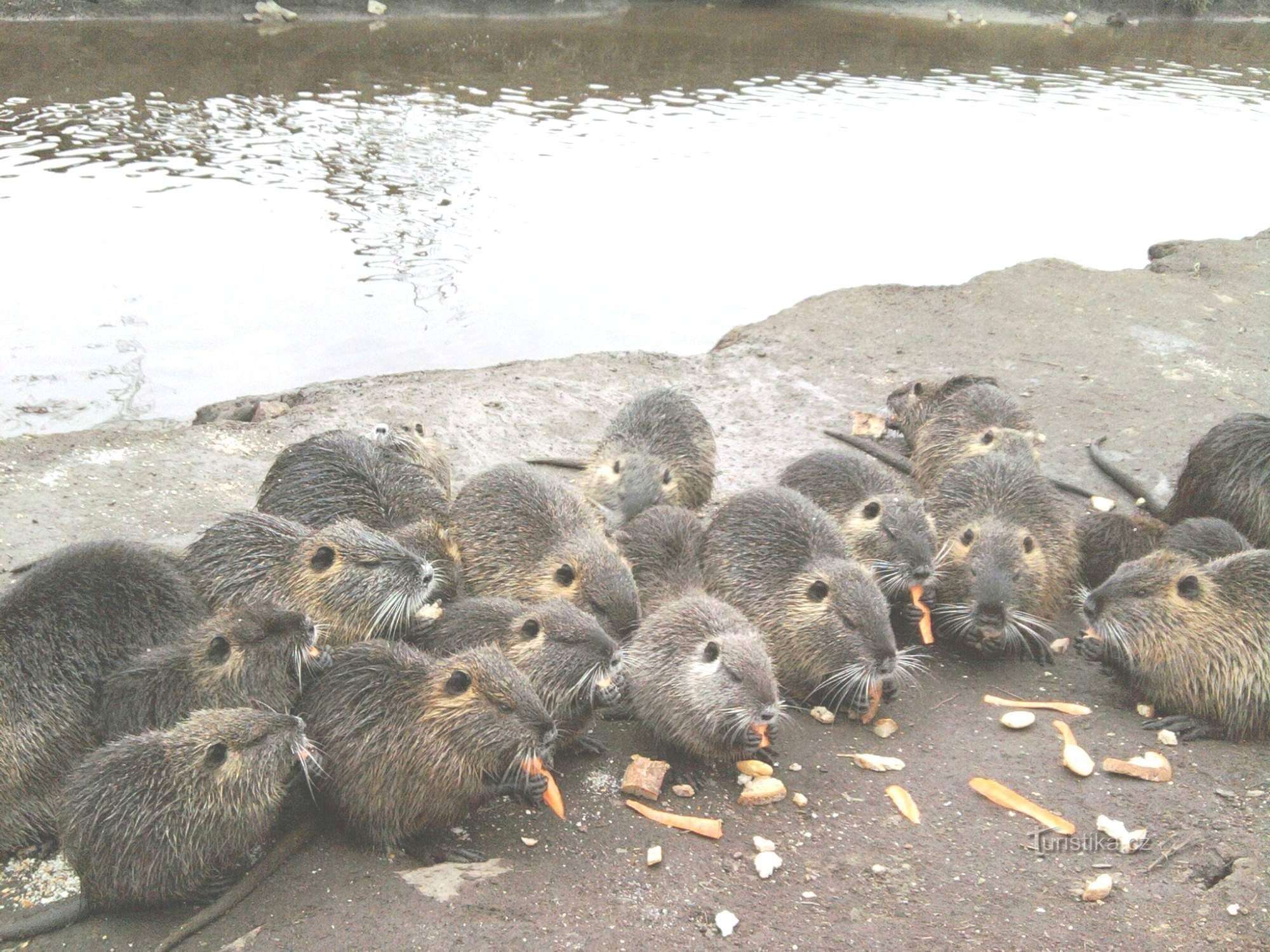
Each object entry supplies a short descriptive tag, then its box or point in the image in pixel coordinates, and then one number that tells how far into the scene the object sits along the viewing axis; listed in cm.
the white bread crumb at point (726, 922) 281
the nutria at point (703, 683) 343
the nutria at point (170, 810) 279
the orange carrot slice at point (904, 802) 333
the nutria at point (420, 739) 307
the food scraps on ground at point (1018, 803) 329
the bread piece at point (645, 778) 333
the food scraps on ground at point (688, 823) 318
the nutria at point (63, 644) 311
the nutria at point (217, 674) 316
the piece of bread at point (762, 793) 337
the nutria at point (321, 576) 365
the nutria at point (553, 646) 340
